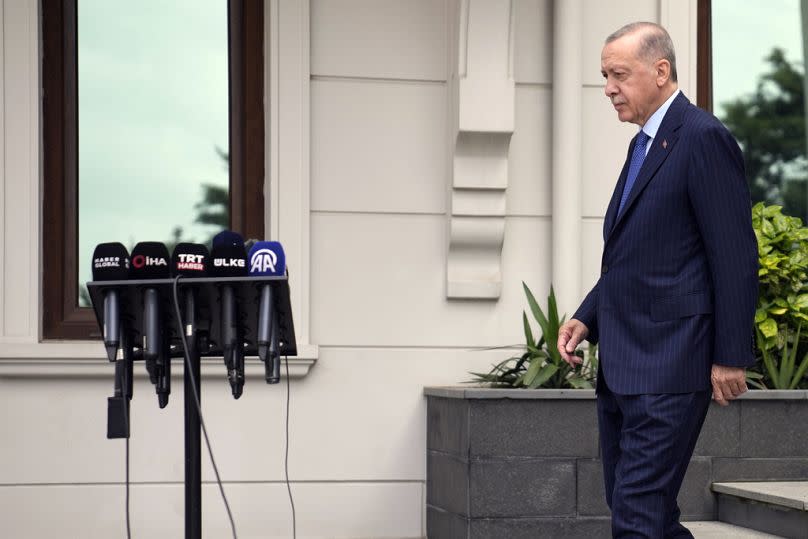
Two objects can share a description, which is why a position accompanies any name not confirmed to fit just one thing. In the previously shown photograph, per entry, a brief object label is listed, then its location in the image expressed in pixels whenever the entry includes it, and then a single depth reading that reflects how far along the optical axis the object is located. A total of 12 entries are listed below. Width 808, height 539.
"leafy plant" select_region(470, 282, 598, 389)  10.39
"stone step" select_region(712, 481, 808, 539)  9.20
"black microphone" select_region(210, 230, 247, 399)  6.56
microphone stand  6.68
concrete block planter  10.00
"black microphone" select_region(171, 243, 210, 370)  6.55
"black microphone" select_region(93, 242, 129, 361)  6.50
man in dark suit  6.30
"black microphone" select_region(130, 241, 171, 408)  6.50
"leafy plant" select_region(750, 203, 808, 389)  10.80
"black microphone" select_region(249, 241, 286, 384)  6.48
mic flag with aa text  6.64
